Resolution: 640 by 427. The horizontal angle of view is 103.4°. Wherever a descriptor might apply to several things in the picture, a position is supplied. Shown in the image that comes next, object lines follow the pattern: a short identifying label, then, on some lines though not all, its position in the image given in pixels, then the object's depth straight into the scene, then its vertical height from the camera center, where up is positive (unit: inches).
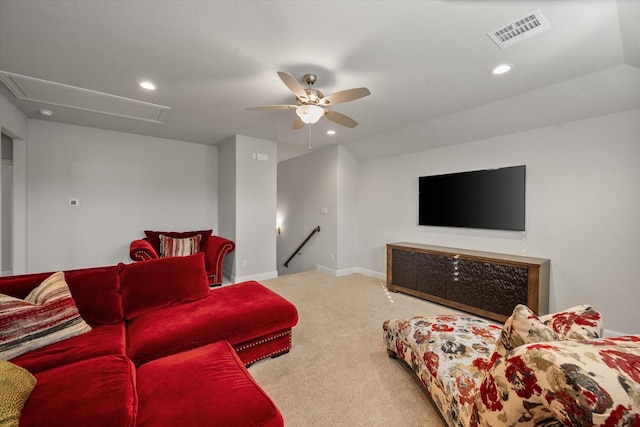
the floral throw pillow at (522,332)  34.8 -17.0
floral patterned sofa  23.2 -18.4
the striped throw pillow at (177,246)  154.0 -22.0
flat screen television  120.5 +6.6
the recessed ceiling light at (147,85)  96.3 +48.5
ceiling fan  78.5 +37.0
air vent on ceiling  62.4 +47.7
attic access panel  95.9 +48.4
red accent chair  129.3 -21.2
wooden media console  104.0 -31.8
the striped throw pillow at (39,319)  52.7 -24.7
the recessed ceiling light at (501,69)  82.7 +47.7
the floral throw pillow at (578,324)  40.6 -18.8
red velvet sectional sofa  40.2 -31.4
